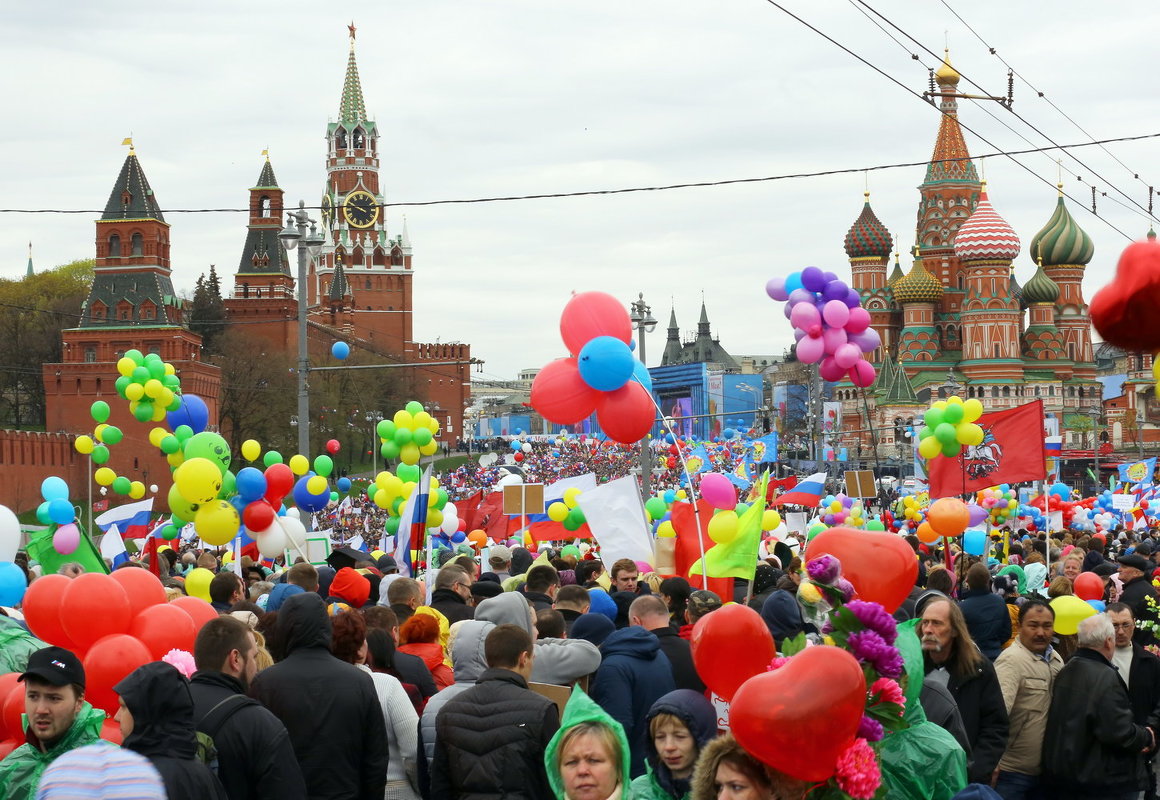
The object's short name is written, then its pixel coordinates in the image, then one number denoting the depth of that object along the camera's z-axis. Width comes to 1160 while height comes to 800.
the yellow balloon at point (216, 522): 12.14
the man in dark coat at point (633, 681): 6.40
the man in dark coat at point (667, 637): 6.79
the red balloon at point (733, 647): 5.06
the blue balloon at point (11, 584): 7.29
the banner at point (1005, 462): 14.65
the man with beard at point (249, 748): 5.10
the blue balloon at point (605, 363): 9.50
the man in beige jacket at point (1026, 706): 7.07
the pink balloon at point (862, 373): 14.27
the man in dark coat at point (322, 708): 5.74
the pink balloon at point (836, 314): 14.34
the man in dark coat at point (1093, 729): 6.85
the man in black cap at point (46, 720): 4.70
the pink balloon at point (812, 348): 14.48
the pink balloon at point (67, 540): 10.66
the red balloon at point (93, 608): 5.84
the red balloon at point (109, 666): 5.50
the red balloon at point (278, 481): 13.55
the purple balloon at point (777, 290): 15.50
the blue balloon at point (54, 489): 12.10
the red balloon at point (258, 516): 12.85
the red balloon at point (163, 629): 5.96
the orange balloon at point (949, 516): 12.73
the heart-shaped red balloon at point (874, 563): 5.21
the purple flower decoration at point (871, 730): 4.28
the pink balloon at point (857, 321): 14.59
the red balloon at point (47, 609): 5.99
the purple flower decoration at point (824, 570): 4.48
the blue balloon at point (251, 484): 12.85
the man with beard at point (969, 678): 6.47
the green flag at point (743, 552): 9.51
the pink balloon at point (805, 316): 14.36
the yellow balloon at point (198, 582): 9.73
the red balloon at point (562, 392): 9.77
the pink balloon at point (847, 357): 14.18
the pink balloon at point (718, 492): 11.91
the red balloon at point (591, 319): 9.73
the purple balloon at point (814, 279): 14.51
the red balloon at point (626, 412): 9.86
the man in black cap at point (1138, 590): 9.47
